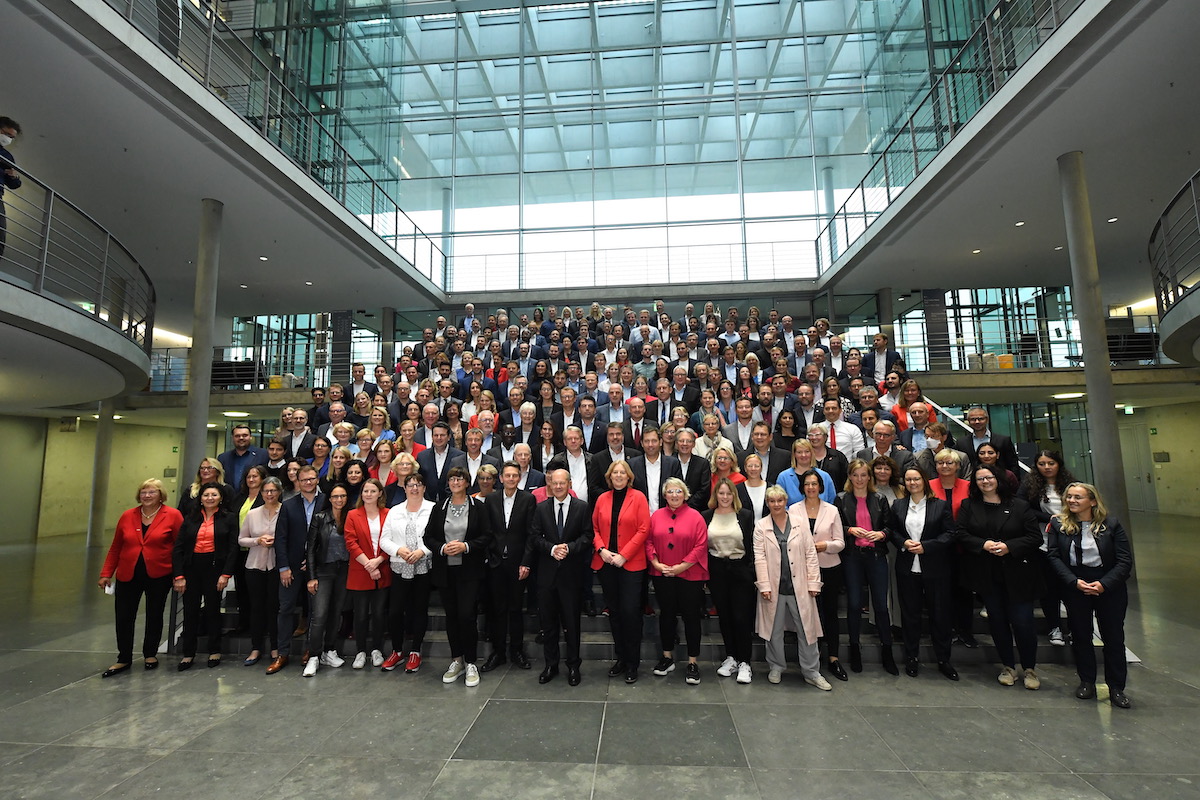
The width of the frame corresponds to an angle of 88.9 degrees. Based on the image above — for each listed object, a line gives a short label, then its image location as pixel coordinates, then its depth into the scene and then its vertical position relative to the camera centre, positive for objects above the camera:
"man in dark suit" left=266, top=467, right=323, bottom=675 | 5.30 -0.68
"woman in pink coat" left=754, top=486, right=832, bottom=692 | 4.75 -0.87
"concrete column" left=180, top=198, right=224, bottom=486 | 9.48 +2.33
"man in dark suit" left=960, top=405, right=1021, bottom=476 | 5.71 +0.25
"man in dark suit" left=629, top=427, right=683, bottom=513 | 5.44 +0.04
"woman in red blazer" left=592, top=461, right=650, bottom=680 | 4.89 -0.65
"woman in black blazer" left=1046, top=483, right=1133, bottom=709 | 4.34 -0.79
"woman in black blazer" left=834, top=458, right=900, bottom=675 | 4.96 -0.69
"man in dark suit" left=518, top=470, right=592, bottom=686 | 4.90 -0.73
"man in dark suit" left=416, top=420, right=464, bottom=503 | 6.00 +0.15
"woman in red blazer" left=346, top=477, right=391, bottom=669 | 5.25 -0.82
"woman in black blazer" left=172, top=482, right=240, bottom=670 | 5.39 -0.71
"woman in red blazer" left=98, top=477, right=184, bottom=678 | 5.32 -0.74
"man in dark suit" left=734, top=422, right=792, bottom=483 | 5.57 +0.15
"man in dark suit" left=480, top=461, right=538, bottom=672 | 5.10 -0.71
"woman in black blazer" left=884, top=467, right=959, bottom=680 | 4.86 -0.74
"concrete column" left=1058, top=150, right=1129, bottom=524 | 8.30 +1.84
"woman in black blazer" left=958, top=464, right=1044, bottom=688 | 4.67 -0.73
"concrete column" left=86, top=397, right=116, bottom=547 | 14.38 +0.22
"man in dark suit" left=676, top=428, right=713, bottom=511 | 5.34 -0.01
